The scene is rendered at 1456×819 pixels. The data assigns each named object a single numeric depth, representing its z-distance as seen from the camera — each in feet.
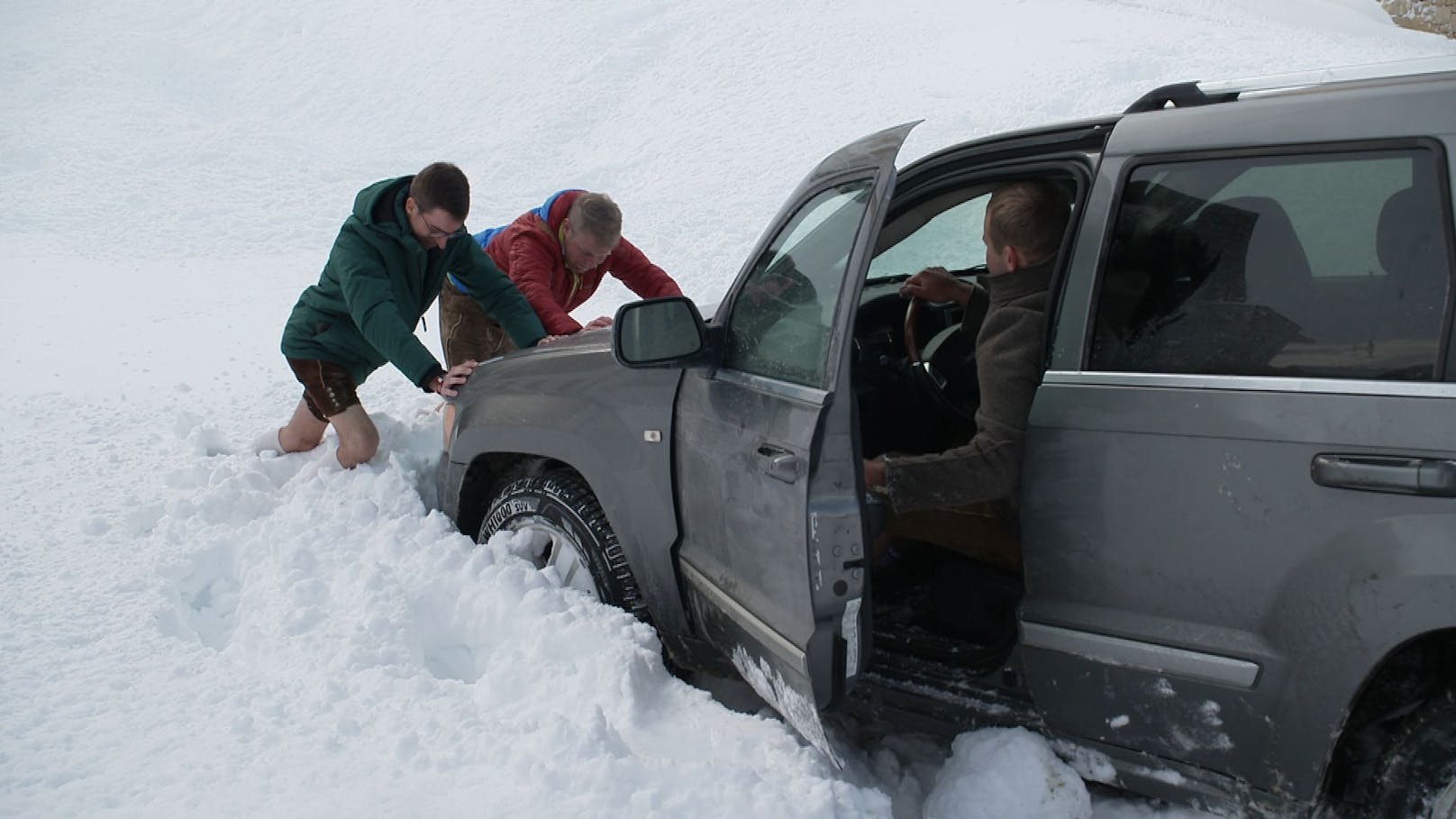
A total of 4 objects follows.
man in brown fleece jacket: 8.62
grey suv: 6.79
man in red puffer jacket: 17.06
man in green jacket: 14.71
